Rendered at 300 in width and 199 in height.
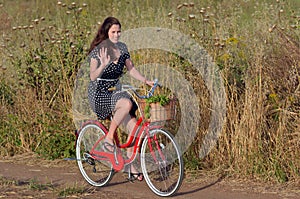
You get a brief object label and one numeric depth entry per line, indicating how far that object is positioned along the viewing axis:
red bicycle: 13.07
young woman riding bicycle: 13.35
